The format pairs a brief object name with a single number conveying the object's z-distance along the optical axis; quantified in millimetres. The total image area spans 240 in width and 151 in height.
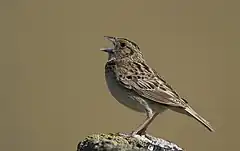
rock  9500
